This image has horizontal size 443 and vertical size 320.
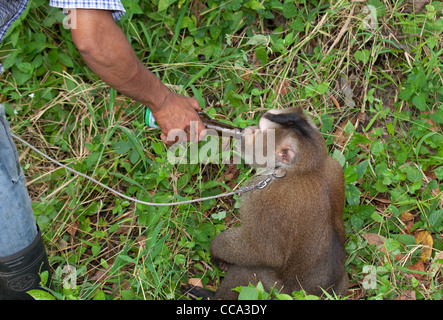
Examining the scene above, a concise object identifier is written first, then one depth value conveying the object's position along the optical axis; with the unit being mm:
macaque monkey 3596
